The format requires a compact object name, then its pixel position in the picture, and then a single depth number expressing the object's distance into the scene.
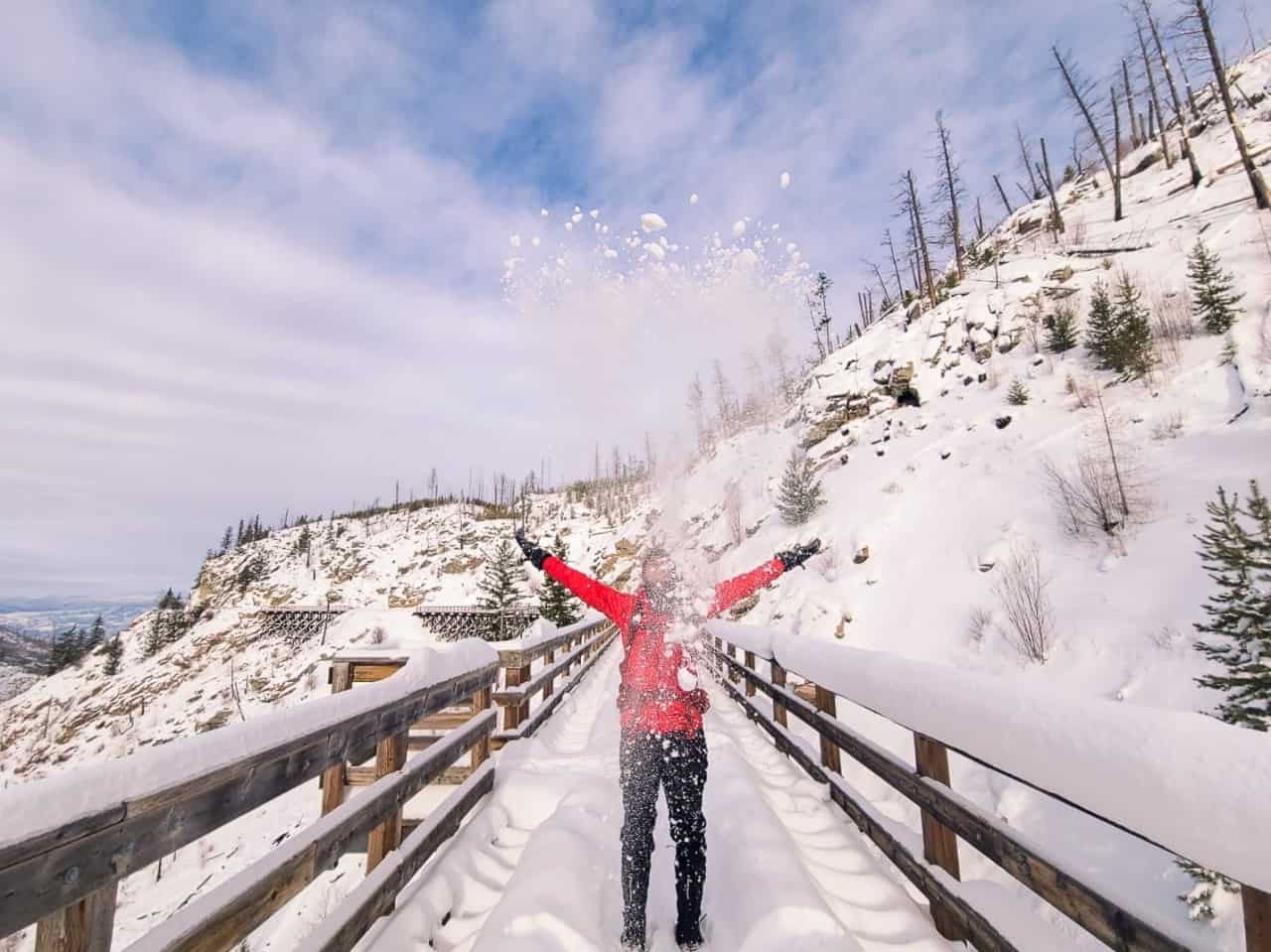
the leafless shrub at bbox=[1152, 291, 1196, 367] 16.81
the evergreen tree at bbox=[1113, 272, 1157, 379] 16.89
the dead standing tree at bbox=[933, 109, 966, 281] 36.59
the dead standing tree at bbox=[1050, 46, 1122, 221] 34.09
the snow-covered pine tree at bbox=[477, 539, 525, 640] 37.34
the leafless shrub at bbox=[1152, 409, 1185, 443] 13.19
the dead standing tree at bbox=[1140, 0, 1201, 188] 27.47
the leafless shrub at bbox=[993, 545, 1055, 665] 9.62
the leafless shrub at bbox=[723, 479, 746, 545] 29.16
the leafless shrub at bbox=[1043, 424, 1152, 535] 11.77
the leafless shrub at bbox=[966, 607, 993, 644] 11.02
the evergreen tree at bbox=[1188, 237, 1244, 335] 15.94
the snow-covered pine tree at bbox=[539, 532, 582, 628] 29.66
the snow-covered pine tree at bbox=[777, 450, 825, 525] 22.97
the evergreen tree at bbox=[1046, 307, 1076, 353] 22.00
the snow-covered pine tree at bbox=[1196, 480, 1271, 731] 5.38
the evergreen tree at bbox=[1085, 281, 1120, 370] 18.14
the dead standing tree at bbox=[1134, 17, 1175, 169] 32.68
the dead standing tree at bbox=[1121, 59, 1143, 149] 36.72
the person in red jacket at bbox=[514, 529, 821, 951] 2.91
